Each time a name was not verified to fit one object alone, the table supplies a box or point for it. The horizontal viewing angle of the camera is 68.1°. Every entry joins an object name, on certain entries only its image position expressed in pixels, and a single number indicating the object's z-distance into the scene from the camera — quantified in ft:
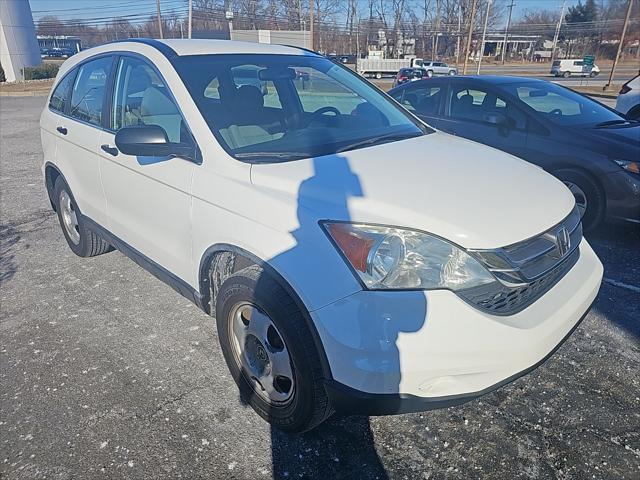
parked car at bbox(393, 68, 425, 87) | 98.60
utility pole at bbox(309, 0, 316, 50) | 104.07
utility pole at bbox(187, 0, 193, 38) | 114.93
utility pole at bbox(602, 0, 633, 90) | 90.21
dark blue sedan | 15.43
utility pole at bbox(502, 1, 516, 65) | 231.61
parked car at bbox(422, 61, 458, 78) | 135.09
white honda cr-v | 6.43
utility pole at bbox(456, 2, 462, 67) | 217.97
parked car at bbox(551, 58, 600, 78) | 153.04
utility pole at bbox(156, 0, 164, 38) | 128.77
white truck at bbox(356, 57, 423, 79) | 154.51
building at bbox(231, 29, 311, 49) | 121.60
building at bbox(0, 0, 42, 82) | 108.47
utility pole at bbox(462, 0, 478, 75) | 101.21
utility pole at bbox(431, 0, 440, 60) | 224.94
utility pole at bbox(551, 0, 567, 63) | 215.61
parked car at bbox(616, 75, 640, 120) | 30.40
